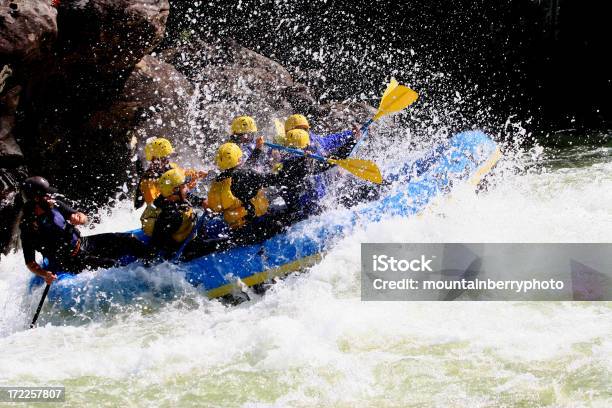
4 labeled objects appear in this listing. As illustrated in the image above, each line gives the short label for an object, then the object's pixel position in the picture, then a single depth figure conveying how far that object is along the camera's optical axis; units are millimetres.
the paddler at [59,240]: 10258
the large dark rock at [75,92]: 14398
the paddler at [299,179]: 11562
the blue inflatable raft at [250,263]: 10977
